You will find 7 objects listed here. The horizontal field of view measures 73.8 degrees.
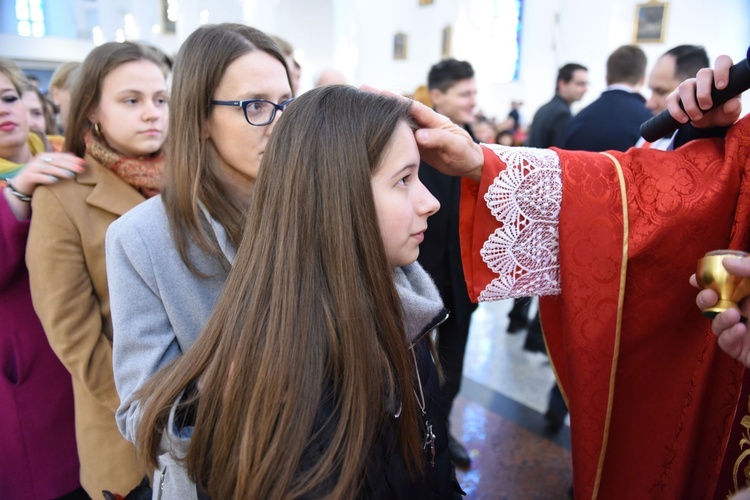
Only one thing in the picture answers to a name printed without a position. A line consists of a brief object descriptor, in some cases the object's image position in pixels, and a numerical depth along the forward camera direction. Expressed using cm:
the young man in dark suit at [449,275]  249
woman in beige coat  136
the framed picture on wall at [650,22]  927
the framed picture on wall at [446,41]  1504
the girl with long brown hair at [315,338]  82
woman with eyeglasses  116
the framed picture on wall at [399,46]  1638
